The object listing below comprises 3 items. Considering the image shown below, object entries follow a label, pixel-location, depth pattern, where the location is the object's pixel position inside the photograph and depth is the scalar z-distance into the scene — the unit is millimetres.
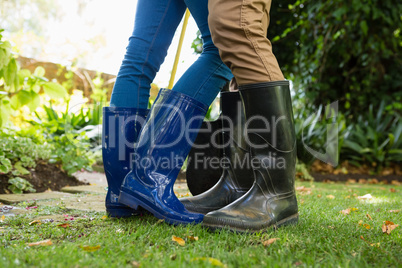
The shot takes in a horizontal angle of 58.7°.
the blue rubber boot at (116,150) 1332
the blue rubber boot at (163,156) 1183
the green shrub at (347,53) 4336
